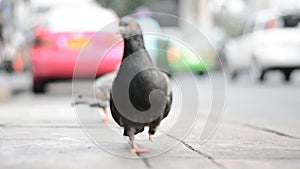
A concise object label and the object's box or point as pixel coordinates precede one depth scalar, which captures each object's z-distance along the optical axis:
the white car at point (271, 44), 15.21
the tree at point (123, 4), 19.13
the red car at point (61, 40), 11.17
